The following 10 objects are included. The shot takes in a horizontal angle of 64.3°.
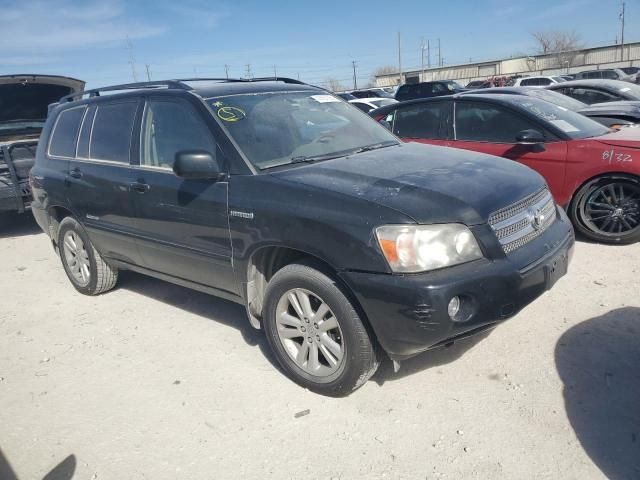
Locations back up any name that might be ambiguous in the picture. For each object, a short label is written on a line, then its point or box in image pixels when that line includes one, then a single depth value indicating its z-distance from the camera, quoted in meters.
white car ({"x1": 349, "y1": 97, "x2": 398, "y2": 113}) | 18.77
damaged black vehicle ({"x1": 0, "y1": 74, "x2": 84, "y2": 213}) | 7.14
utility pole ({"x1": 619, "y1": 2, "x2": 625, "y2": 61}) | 53.94
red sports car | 4.95
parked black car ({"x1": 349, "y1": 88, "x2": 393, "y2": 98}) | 25.85
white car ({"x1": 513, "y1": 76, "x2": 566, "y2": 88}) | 23.52
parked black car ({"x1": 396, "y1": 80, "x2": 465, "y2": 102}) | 19.95
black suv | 2.56
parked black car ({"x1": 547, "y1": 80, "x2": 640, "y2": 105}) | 10.09
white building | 56.41
